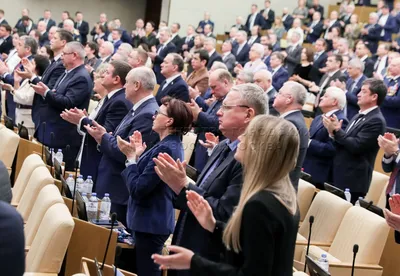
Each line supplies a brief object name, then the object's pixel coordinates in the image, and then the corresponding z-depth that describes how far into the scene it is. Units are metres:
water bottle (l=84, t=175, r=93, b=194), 5.70
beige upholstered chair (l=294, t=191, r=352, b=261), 5.42
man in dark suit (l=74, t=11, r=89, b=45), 20.16
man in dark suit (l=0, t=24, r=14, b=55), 14.34
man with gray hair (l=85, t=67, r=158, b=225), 5.25
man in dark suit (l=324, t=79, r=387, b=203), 6.52
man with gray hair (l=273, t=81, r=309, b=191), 5.36
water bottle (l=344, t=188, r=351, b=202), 5.83
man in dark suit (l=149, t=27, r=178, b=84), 15.23
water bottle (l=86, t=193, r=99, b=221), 4.93
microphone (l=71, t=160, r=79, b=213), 4.98
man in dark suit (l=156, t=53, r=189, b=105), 7.73
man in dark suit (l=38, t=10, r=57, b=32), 19.64
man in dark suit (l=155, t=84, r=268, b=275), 3.25
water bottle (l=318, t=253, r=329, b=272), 4.61
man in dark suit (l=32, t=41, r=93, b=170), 7.09
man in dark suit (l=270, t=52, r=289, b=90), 11.19
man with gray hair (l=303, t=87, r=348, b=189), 6.85
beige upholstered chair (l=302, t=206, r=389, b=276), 4.91
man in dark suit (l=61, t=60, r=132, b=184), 5.98
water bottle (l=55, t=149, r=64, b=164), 6.84
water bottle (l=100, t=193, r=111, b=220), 5.00
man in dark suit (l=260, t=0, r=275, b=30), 19.89
